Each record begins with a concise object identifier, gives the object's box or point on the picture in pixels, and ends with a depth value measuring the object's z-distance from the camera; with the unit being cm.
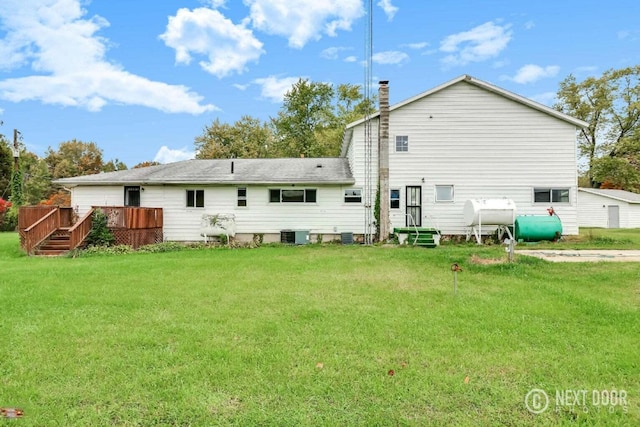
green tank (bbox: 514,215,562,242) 1425
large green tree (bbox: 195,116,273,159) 3819
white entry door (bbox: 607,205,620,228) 2669
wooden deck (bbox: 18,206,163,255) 1277
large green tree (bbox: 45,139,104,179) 4444
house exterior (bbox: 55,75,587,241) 1529
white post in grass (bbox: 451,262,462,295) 591
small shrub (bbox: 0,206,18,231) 2537
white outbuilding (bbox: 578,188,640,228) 2664
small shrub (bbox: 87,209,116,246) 1337
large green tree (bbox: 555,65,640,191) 3095
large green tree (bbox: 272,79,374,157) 3538
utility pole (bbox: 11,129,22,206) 2583
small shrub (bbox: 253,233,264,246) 1558
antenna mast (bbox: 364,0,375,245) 1545
